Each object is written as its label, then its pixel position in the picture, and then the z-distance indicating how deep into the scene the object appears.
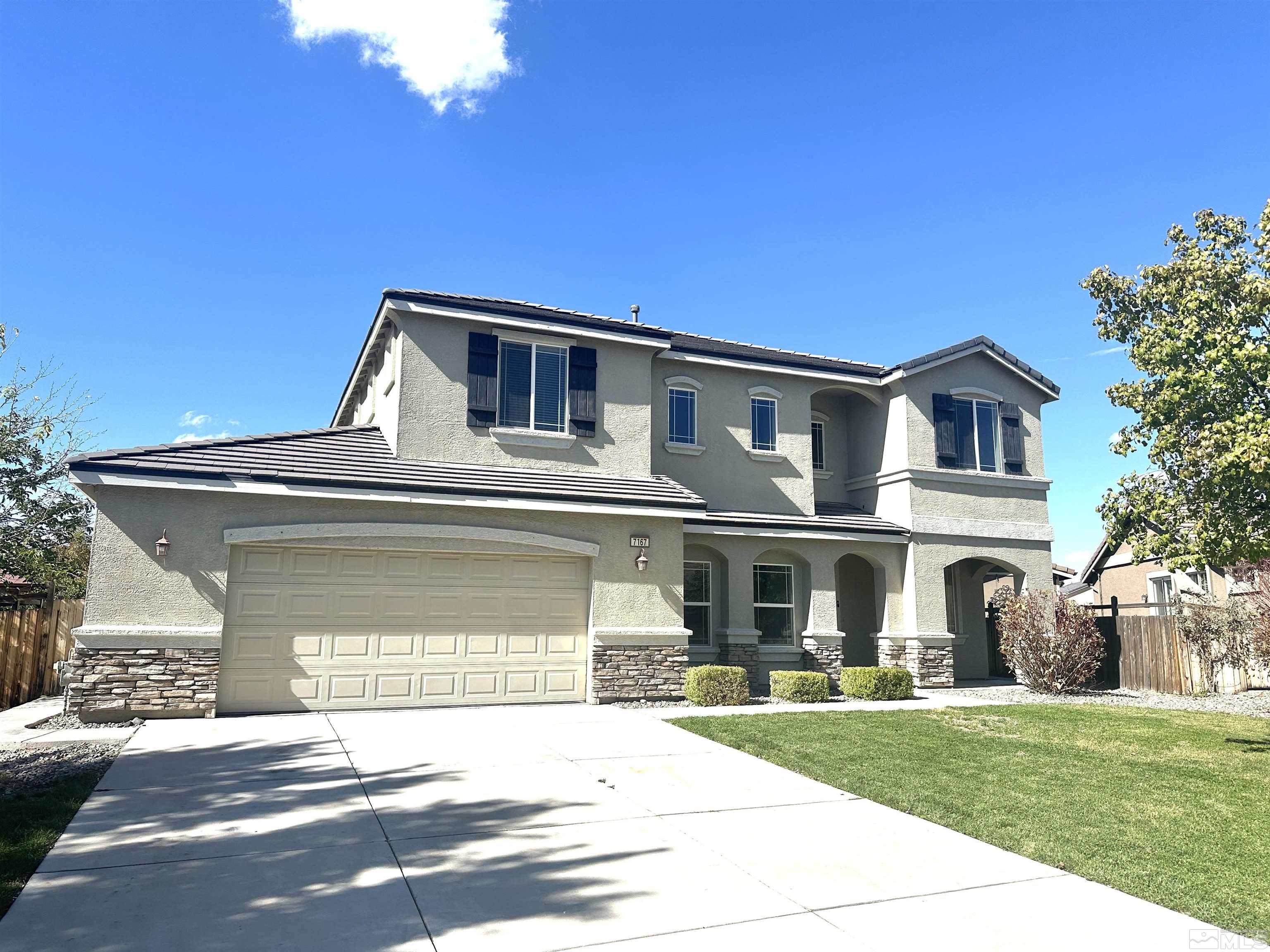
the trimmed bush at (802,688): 15.35
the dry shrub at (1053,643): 17.03
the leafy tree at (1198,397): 11.37
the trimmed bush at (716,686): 14.45
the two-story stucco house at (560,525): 12.06
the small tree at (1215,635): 16.61
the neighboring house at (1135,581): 23.91
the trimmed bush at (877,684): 16.03
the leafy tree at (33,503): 17.52
